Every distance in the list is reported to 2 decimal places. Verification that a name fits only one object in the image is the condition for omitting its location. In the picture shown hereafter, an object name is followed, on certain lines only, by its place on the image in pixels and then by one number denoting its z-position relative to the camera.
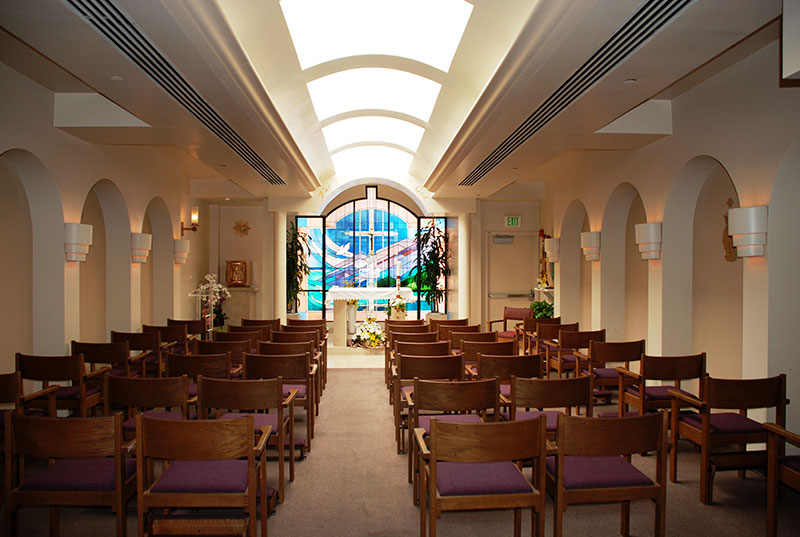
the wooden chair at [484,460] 2.61
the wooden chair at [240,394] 3.46
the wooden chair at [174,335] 6.70
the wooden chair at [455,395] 3.43
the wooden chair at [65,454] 2.66
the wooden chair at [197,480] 2.62
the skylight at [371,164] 11.13
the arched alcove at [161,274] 9.09
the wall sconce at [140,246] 7.47
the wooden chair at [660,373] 4.43
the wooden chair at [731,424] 3.58
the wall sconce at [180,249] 9.11
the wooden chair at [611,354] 5.06
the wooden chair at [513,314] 8.84
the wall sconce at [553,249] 9.37
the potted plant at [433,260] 12.14
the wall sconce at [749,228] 4.38
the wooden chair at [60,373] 4.46
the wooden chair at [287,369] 4.65
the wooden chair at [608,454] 2.67
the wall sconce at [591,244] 7.60
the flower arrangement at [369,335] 10.31
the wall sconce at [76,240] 5.69
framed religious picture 11.59
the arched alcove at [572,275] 9.42
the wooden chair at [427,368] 4.69
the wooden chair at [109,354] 5.12
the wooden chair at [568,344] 6.18
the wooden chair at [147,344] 5.89
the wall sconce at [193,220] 9.84
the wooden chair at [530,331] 7.39
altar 10.57
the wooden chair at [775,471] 3.01
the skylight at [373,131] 9.19
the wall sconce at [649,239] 6.01
